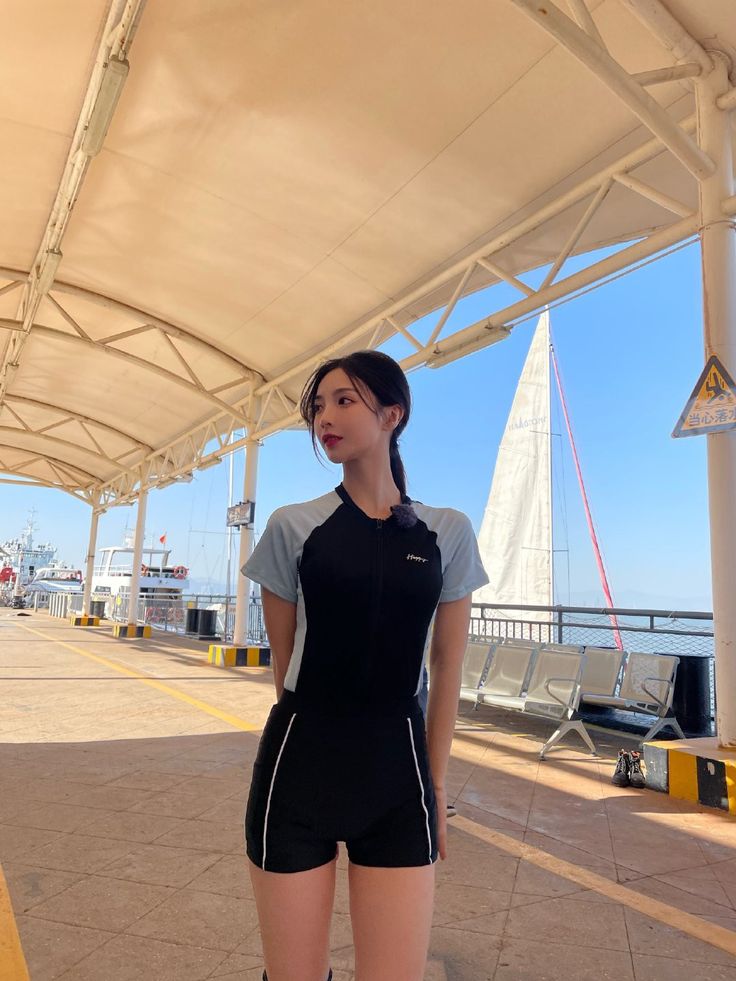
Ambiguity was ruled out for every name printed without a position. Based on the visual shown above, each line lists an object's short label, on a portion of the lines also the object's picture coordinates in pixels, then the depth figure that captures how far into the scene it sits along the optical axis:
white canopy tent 4.95
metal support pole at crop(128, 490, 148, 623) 18.47
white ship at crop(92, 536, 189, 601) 39.59
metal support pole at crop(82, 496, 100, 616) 23.13
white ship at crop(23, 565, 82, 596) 52.56
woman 1.18
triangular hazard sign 4.76
